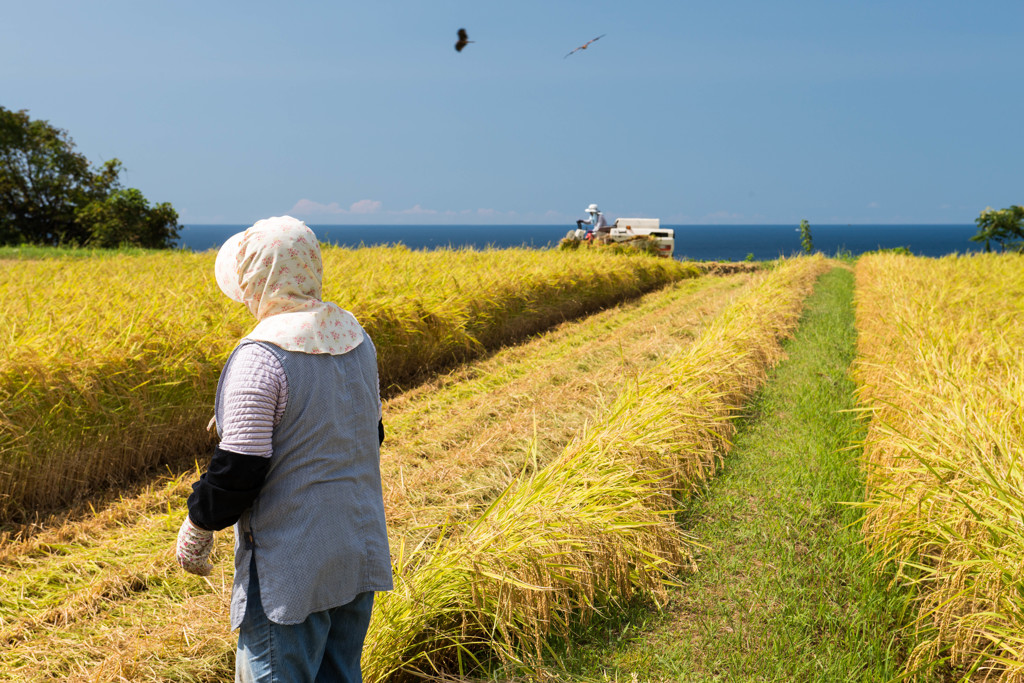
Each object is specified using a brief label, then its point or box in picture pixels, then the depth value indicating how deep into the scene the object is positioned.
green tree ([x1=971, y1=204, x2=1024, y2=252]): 38.00
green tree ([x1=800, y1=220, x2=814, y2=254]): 37.84
